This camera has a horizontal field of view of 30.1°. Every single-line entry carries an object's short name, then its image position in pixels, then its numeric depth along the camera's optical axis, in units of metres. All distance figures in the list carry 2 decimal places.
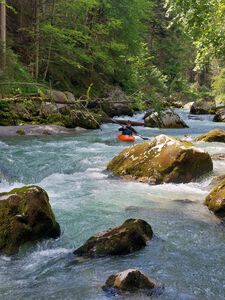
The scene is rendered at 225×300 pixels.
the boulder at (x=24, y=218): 5.75
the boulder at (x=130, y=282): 4.52
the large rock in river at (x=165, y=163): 9.62
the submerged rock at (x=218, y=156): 11.68
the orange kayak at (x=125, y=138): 15.21
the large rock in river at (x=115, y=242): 5.59
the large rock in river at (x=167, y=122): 20.09
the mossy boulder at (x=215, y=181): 9.05
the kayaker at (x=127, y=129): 15.25
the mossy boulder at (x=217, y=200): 7.31
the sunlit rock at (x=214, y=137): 14.98
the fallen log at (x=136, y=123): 20.37
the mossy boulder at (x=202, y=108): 28.39
